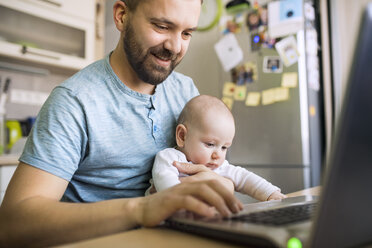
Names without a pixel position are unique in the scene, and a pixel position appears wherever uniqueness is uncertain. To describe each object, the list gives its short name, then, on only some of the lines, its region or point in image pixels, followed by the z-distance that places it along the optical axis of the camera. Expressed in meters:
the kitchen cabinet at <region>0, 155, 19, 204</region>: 2.03
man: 0.63
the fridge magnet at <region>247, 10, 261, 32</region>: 2.71
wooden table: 0.50
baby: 1.14
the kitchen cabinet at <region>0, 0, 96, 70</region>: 2.50
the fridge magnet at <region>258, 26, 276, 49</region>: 2.60
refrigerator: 2.39
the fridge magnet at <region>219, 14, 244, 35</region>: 2.86
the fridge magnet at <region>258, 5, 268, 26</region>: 2.66
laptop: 0.36
